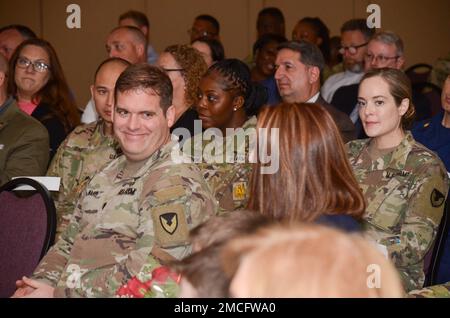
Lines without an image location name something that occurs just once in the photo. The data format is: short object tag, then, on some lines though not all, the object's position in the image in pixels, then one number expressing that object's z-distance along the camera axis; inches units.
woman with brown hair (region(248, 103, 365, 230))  143.9
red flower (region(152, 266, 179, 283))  138.2
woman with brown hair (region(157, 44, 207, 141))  265.4
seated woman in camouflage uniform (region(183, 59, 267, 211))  221.8
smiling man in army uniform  158.3
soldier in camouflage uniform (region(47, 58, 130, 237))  239.4
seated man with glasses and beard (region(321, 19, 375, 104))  371.3
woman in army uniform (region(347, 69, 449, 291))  187.6
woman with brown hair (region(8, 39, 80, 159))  291.2
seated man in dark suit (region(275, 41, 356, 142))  295.9
